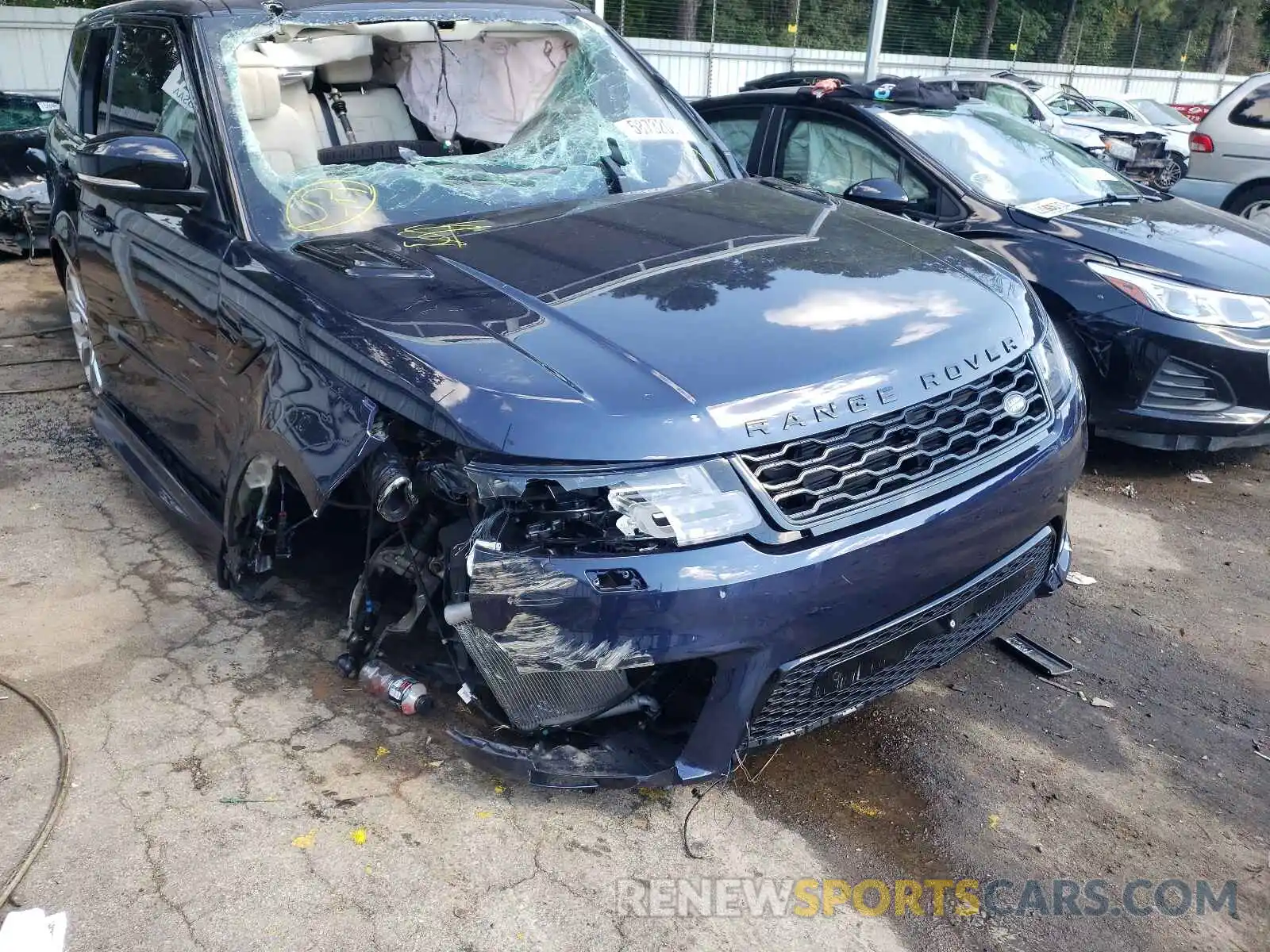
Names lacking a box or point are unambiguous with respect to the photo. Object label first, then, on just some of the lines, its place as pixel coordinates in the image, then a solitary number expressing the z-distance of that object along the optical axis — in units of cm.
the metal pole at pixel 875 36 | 1527
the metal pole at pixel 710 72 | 2211
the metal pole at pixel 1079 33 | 3167
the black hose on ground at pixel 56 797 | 233
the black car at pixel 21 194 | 870
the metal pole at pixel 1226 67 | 3269
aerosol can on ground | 285
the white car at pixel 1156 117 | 1537
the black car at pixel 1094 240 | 443
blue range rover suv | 211
